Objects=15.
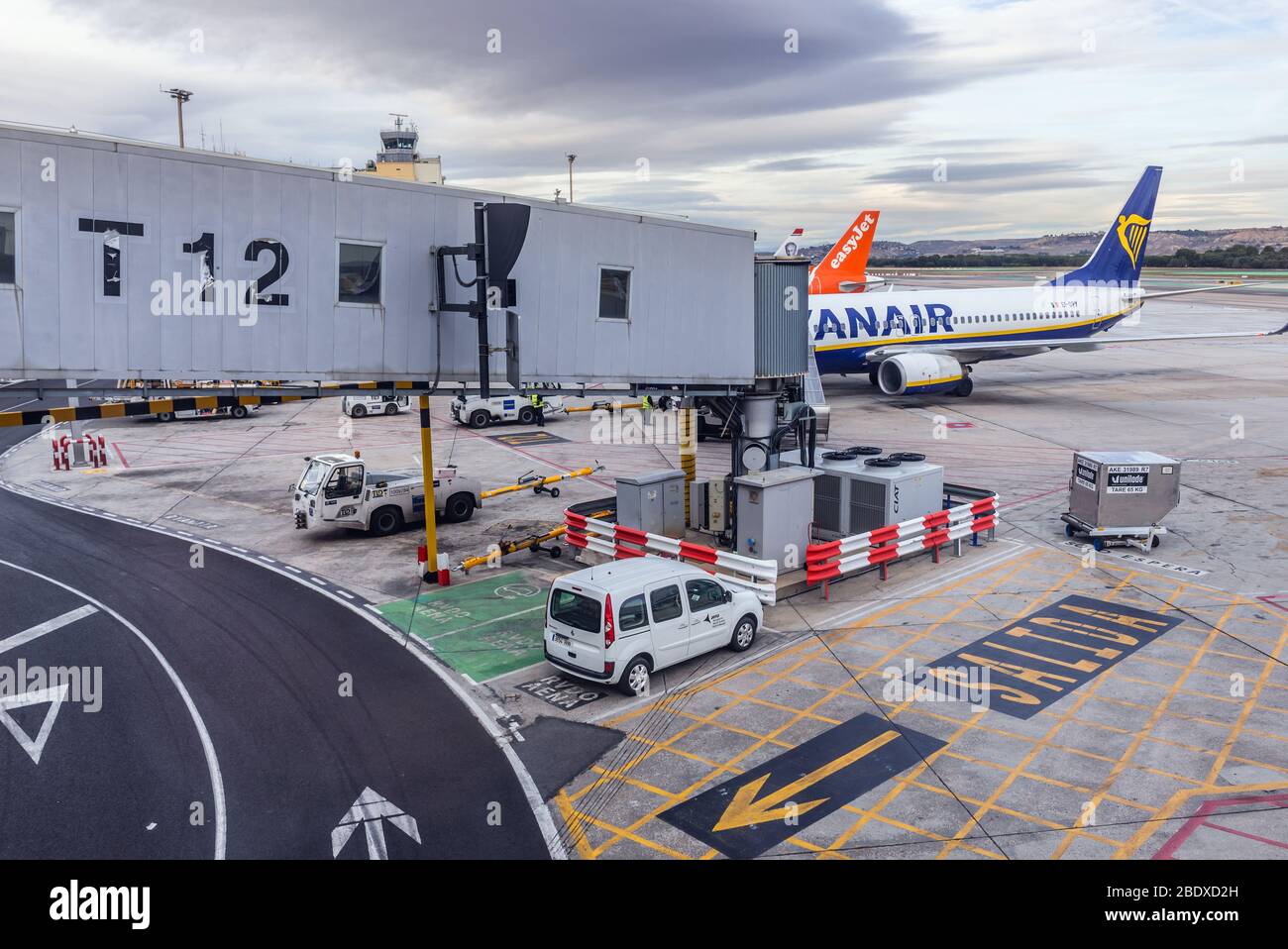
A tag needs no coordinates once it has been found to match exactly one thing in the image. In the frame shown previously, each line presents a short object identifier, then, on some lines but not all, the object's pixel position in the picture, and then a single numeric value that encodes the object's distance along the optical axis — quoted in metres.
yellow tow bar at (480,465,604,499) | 31.25
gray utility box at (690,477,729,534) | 25.55
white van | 16.33
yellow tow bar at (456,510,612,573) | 23.69
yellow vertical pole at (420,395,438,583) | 22.25
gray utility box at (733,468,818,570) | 21.70
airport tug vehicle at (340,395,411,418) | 50.06
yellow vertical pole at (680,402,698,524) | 26.21
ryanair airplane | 46.91
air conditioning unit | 23.97
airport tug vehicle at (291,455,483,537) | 26.34
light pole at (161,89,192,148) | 81.56
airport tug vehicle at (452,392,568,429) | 45.19
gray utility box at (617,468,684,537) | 24.23
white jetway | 15.74
